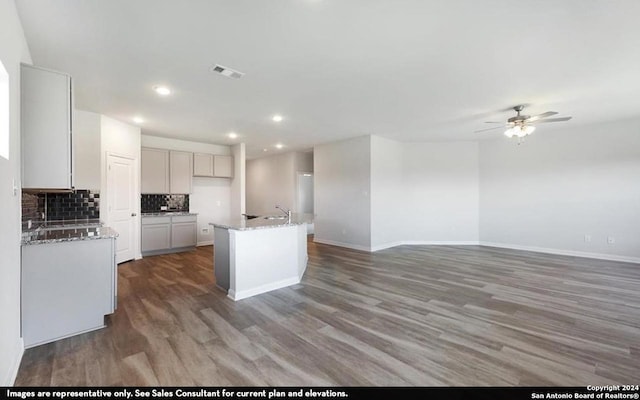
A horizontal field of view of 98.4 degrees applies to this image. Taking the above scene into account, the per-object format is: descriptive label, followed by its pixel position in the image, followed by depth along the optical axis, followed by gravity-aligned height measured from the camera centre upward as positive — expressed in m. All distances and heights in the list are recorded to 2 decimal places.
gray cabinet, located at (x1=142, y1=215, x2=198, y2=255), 5.68 -0.72
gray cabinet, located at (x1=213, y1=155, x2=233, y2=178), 6.96 +0.85
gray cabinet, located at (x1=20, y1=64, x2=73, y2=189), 2.22 +0.60
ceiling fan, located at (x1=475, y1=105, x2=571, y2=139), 4.15 +1.15
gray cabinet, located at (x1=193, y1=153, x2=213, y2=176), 6.61 +0.86
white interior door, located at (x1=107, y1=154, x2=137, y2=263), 4.93 -0.04
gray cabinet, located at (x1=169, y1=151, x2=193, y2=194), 6.22 +0.65
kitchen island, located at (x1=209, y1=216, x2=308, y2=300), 3.37 -0.74
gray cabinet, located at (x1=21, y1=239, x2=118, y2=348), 2.30 -0.78
